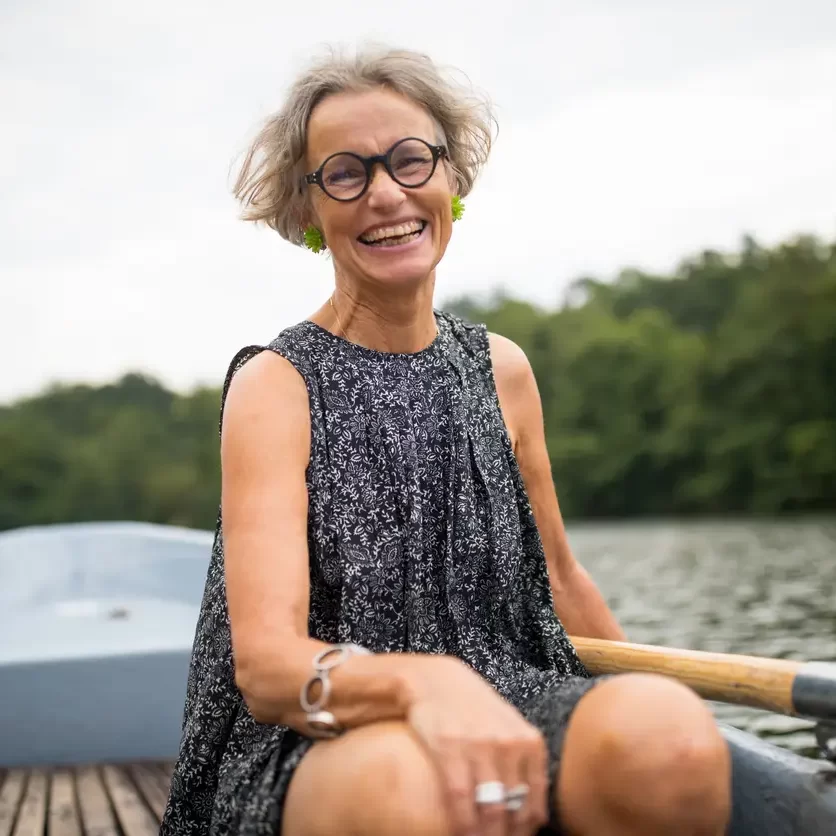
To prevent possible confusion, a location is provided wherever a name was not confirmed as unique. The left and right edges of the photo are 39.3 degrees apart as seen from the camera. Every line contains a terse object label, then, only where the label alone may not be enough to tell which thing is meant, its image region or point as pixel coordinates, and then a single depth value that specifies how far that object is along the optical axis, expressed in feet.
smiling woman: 3.61
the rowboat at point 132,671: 4.36
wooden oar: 4.03
